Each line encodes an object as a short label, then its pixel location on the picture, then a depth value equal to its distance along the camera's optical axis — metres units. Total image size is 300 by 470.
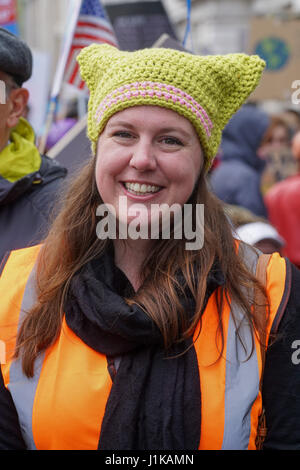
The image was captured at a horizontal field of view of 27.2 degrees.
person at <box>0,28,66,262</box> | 2.24
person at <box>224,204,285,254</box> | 3.43
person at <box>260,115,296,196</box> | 5.88
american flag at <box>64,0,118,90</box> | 3.34
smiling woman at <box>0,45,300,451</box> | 1.62
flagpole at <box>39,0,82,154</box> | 3.43
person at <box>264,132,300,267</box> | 4.52
